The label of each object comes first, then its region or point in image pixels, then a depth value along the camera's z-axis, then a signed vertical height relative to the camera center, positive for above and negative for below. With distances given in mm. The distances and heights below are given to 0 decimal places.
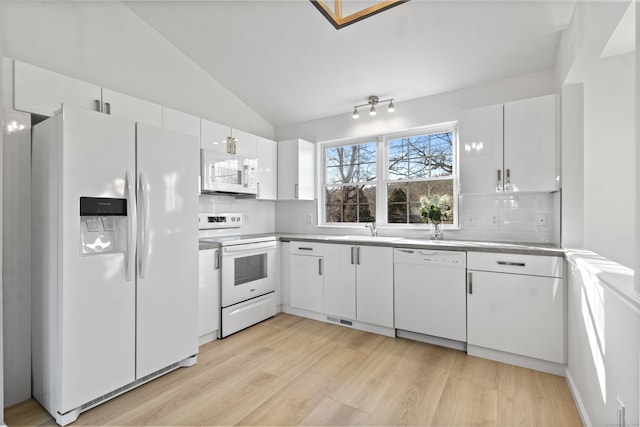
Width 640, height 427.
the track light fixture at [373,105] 3301 +1180
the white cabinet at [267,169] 3764 +533
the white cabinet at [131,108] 2387 +831
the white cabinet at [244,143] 3406 +772
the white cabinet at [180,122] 2750 +823
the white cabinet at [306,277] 3346 -702
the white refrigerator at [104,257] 1744 -278
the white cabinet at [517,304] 2248 -689
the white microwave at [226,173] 3010 +399
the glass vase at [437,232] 3150 -193
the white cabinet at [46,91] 1956 +809
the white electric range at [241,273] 2920 -611
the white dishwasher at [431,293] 2602 -695
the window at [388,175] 3414 +444
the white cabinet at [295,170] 3883 +535
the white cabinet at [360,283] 2945 -691
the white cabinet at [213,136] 3068 +773
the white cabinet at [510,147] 2486 +558
